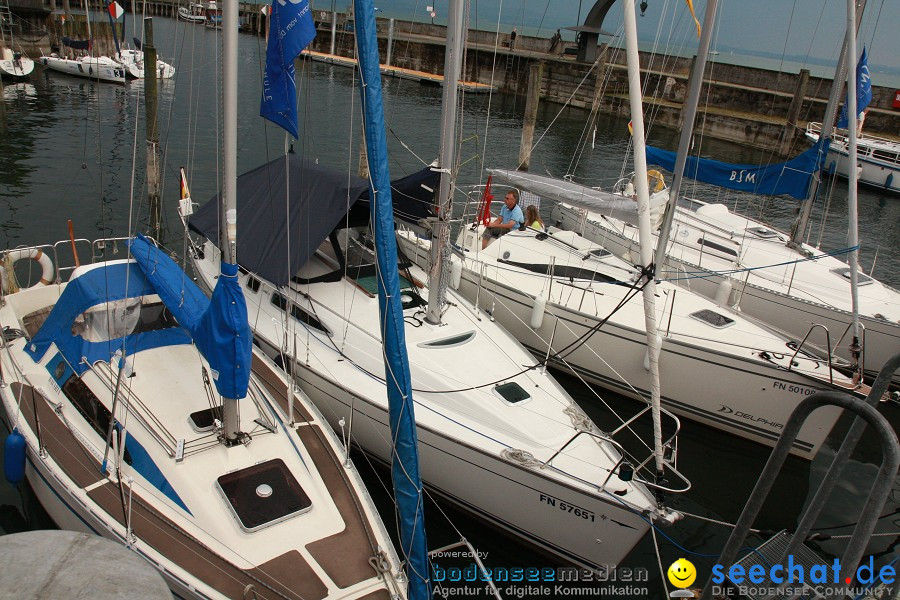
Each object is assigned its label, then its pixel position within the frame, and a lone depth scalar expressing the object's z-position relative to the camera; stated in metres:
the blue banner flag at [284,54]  5.11
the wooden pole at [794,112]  31.88
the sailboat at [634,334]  9.52
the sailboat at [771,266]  11.77
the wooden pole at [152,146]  15.67
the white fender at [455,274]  11.41
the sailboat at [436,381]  6.85
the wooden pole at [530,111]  22.45
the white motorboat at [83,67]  32.73
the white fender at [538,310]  10.80
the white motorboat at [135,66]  32.53
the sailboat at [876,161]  28.27
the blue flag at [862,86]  11.93
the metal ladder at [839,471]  2.43
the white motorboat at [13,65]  29.80
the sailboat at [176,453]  5.37
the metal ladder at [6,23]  34.00
